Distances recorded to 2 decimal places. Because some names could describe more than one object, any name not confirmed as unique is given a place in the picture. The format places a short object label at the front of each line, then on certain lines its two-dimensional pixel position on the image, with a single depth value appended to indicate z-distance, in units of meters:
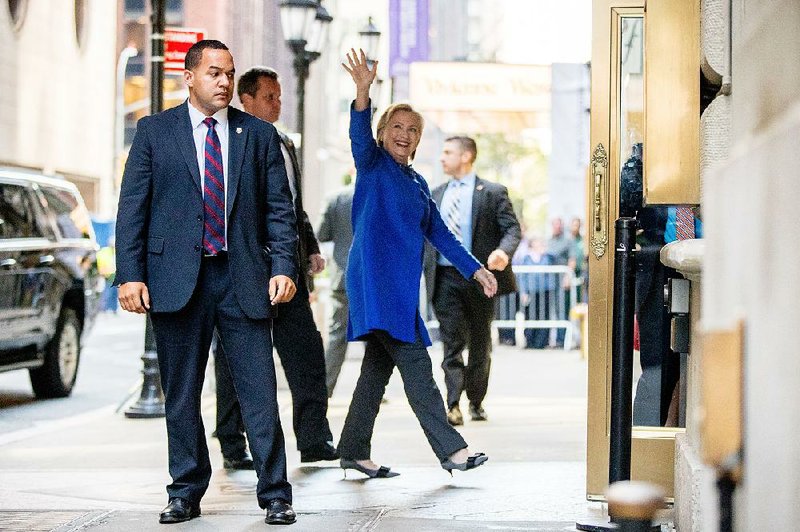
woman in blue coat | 7.35
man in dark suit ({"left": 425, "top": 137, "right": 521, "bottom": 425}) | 10.59
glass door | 6.46
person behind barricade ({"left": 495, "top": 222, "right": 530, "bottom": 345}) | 22.27
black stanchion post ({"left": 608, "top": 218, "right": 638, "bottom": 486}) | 5.75
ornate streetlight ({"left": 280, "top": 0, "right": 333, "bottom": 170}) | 15.43
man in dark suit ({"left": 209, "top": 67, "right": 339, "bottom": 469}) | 8.02
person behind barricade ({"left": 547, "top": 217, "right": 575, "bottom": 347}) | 22.38
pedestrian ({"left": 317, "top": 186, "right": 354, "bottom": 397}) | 11.94
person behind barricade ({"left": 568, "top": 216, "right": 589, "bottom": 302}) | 23.08
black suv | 12.11
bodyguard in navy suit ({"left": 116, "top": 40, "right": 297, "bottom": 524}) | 6.18
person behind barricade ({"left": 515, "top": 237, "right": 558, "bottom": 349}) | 21.77
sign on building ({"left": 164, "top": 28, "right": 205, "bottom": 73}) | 12.30
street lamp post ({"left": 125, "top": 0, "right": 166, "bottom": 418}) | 11.17
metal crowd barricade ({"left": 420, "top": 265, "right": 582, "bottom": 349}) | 22.05
